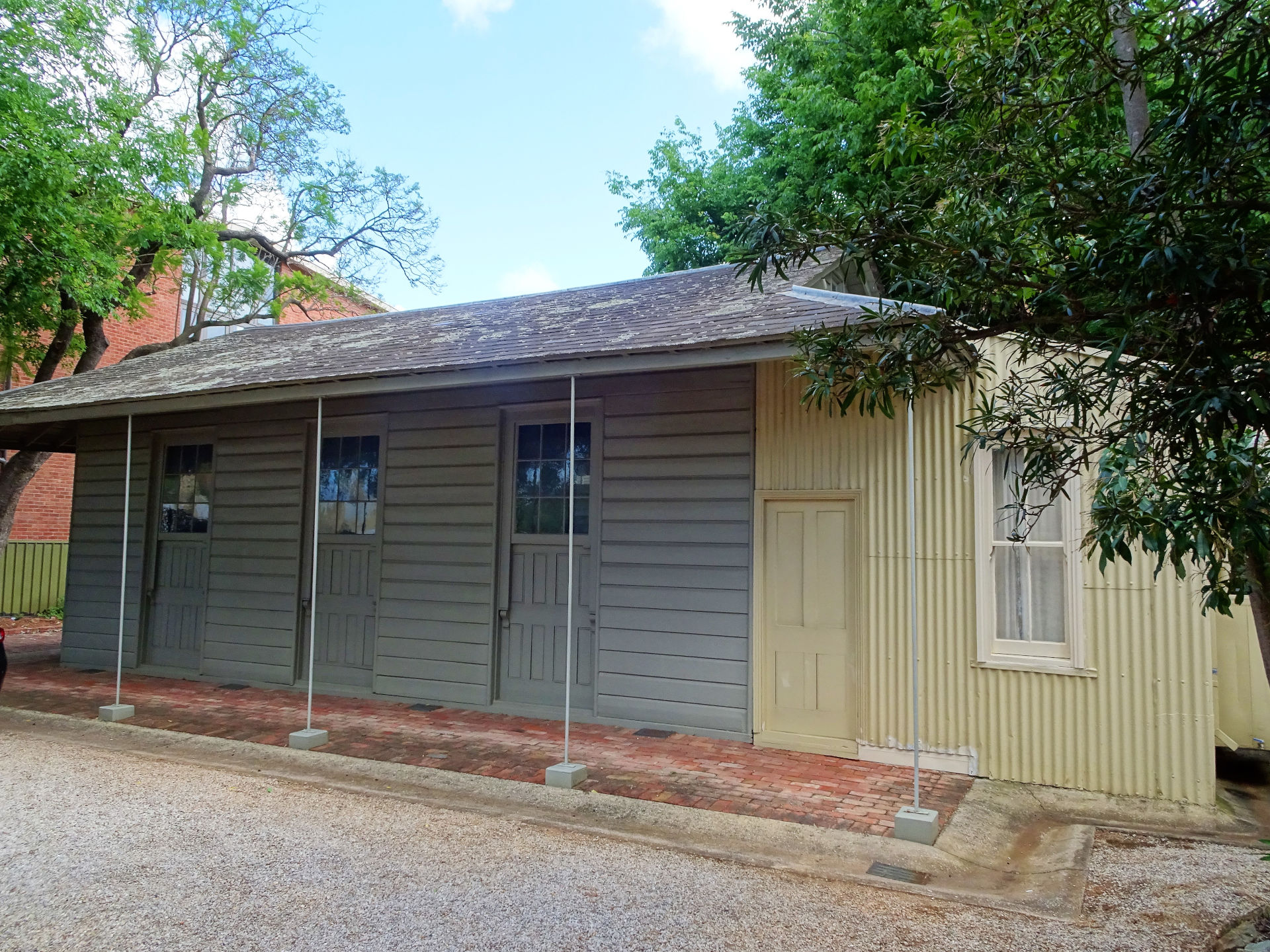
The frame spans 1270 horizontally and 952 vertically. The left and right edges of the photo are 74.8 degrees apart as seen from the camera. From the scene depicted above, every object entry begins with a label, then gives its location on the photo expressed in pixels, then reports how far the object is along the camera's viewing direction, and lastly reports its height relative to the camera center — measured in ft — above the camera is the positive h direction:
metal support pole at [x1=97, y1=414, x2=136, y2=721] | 23.70 -5.07
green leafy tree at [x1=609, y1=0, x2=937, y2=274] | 39.68 +23.60
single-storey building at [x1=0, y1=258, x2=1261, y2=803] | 18.17 -0.24
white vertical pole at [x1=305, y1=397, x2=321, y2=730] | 20.98 -2.49
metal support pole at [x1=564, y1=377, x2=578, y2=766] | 17.26 -1.49
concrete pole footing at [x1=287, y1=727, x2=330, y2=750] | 20.67 -5.06
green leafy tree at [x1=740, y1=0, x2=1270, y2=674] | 7.55 +3.36
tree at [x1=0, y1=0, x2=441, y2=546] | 33.01 +18.80
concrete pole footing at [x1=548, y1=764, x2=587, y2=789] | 17.44 -4.94
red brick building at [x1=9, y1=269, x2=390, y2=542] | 52.19 +3.83
